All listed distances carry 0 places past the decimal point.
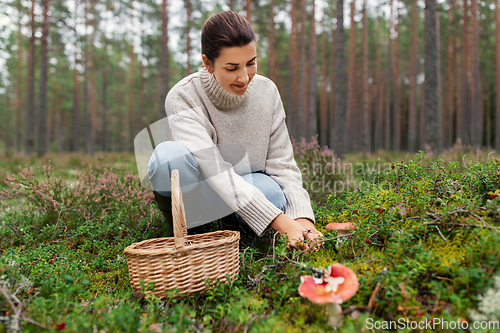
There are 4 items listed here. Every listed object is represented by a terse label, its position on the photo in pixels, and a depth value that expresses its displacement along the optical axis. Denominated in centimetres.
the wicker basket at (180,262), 158
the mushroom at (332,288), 120
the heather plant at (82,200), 295
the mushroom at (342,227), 187
